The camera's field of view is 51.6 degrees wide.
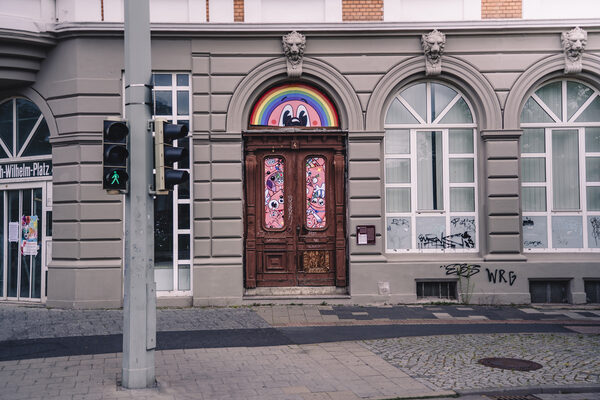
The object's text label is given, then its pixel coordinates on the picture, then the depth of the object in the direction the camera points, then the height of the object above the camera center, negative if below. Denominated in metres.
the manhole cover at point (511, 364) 7.74 -1.77
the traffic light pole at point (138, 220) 6.79 +0.08
